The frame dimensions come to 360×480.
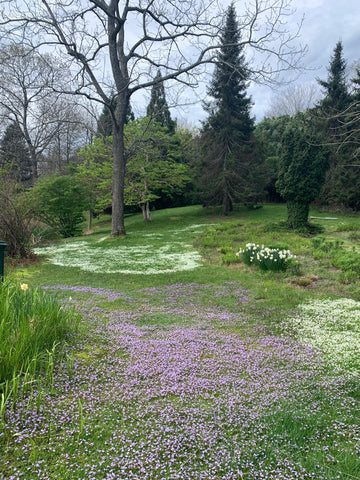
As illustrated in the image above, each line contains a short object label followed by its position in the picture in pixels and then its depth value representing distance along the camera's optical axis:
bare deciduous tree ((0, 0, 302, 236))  12.58
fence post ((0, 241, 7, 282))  4.41
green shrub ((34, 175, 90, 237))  19.02
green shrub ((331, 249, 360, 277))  6.77
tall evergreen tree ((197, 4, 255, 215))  20.64
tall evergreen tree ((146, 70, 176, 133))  15.35
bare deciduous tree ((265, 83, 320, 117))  41.88
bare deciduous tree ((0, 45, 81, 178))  23.05
